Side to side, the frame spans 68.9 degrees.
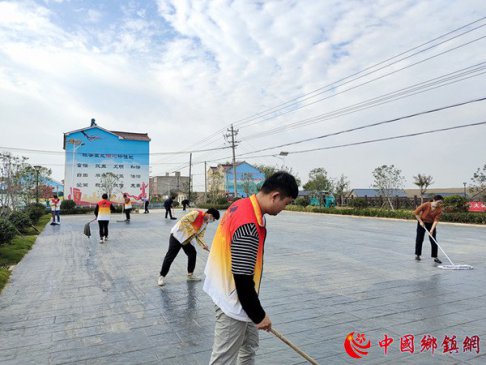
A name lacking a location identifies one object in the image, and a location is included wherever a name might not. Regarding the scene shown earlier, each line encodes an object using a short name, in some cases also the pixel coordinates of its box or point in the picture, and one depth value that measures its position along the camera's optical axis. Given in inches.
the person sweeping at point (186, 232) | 216.1
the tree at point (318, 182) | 1438.4
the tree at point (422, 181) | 1328.6
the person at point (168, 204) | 697.9
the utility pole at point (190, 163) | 1785.2
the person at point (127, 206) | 694.5
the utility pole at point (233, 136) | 1397.6
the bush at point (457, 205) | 731.4
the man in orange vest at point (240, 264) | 74.9
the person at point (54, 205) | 676.2
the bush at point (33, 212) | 639.5
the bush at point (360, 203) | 1058.1
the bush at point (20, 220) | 477.7
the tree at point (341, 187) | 1346.0
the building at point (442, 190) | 2409.2
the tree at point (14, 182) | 496.1
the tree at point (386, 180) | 1023.0
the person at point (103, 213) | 399.2
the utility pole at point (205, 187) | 1653.2
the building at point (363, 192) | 2151.6
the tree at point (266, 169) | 1684.3
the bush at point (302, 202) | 1272.1
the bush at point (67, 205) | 1135.6
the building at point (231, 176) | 1799.3
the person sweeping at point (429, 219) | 290.0
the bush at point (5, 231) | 320.2
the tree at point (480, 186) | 687.1
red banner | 717.3
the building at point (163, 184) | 3112.7
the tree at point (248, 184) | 1621.6
